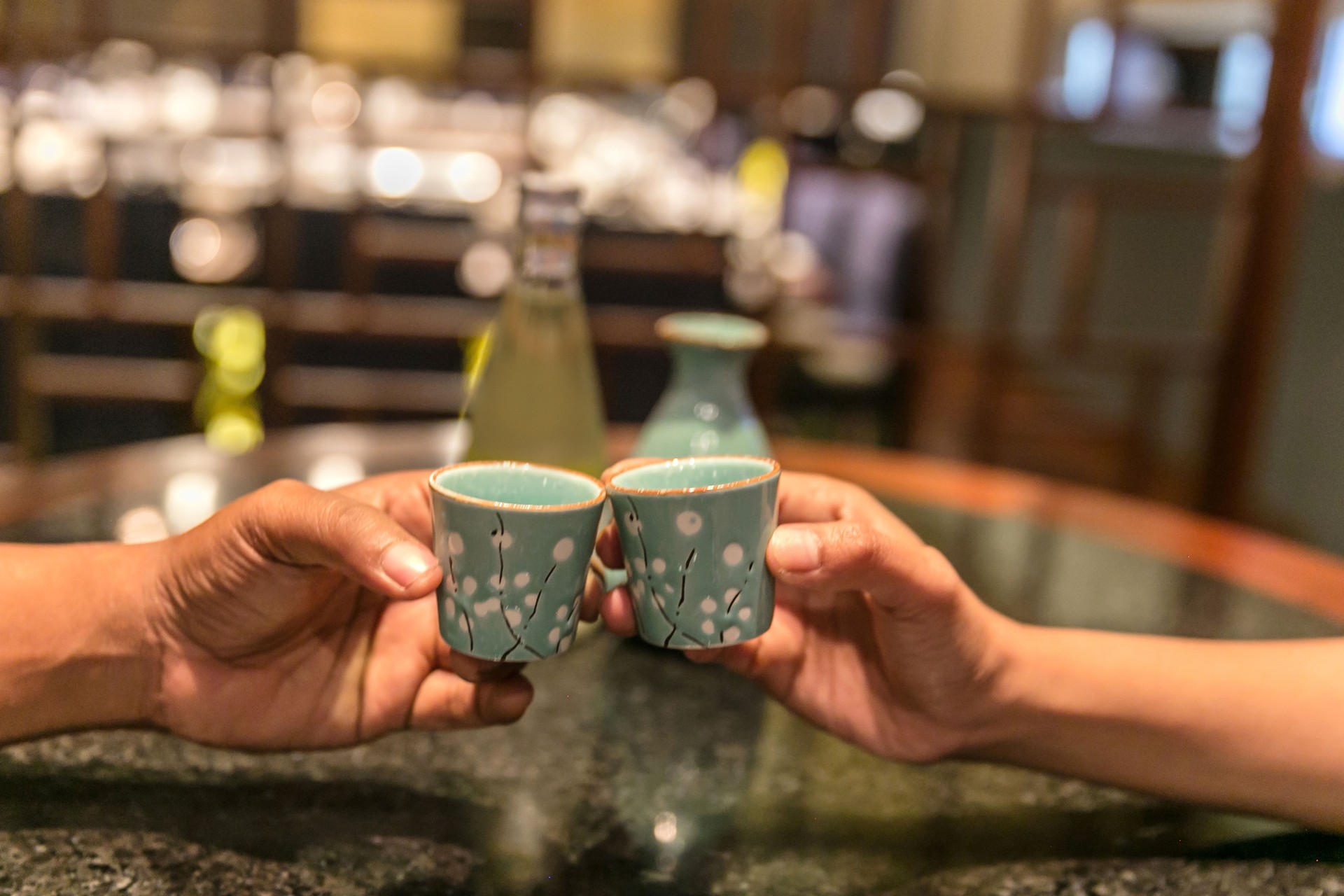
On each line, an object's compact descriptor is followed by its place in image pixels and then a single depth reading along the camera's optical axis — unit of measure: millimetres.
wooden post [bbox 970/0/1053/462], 2650
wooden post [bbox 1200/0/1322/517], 2590
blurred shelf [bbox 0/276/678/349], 2576
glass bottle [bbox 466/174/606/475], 848
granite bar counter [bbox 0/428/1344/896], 548
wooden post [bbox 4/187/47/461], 2500
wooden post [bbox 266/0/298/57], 2502
